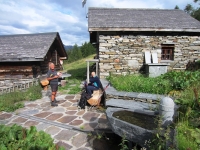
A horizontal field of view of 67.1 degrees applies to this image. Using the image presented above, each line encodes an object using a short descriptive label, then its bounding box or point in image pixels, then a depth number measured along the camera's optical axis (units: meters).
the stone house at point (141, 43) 8.56
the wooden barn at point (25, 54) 10.39
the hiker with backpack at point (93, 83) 6.35
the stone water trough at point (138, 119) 2.72
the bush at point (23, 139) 2.64
